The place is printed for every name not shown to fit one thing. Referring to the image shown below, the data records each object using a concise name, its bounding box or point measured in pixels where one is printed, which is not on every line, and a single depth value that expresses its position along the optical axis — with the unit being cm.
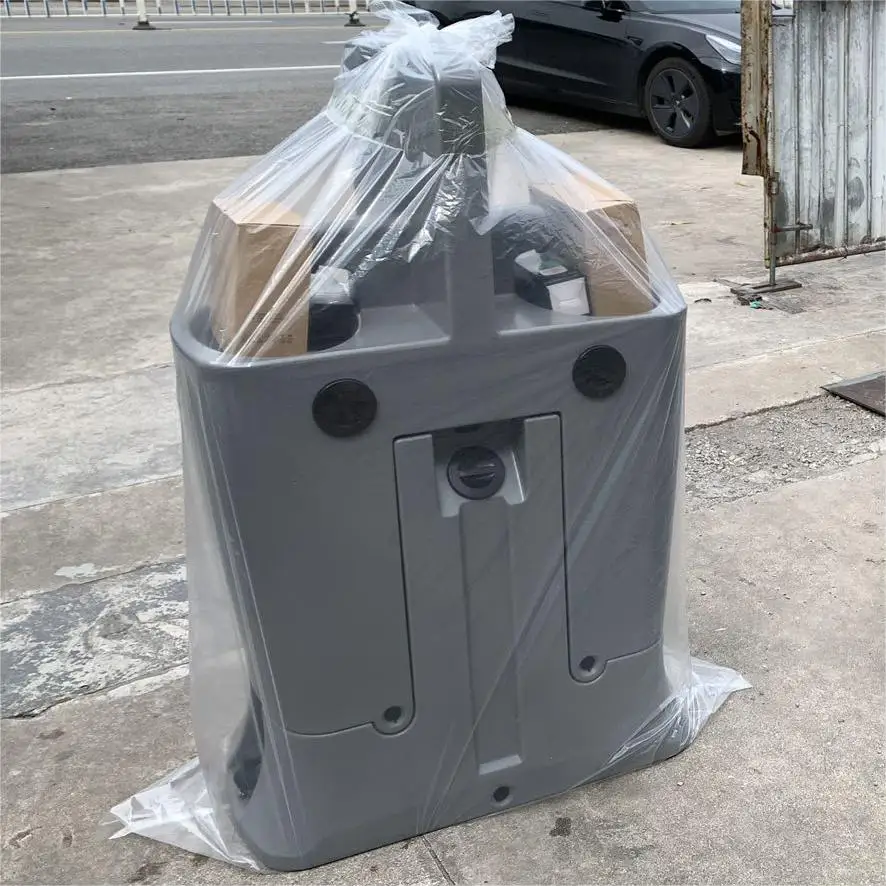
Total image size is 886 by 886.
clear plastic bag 151
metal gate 431
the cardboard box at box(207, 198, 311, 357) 146
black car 750
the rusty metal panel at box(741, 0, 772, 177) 421
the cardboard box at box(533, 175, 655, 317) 161
